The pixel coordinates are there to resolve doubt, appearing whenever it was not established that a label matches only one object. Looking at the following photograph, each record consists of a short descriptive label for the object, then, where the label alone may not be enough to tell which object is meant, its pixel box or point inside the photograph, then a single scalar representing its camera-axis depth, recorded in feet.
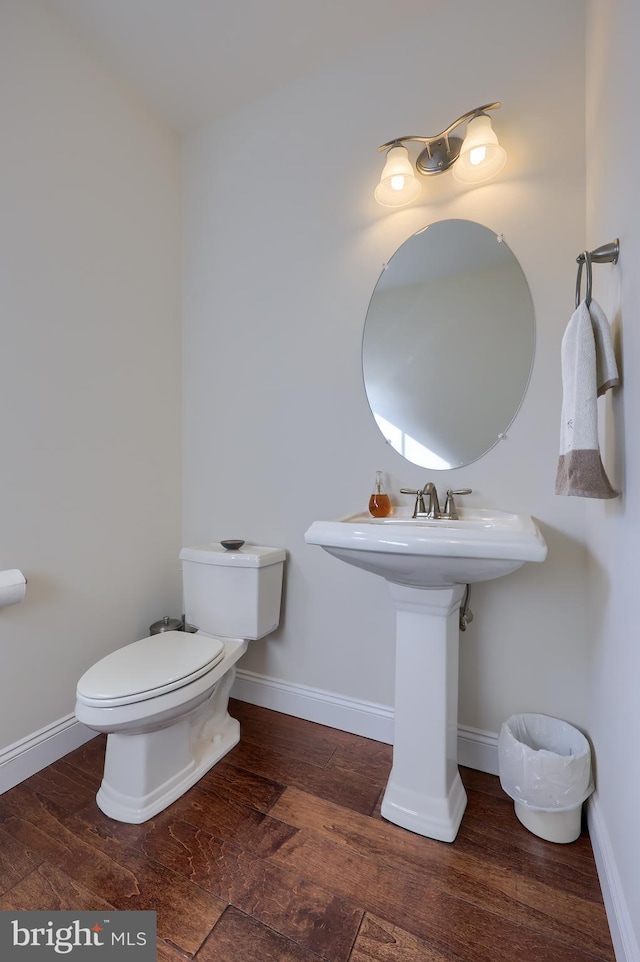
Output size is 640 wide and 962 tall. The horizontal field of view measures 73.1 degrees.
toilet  4.03
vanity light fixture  4.50
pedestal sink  3.66
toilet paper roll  4.38
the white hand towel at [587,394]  3.00
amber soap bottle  4.99
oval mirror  4.74
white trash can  3.77
